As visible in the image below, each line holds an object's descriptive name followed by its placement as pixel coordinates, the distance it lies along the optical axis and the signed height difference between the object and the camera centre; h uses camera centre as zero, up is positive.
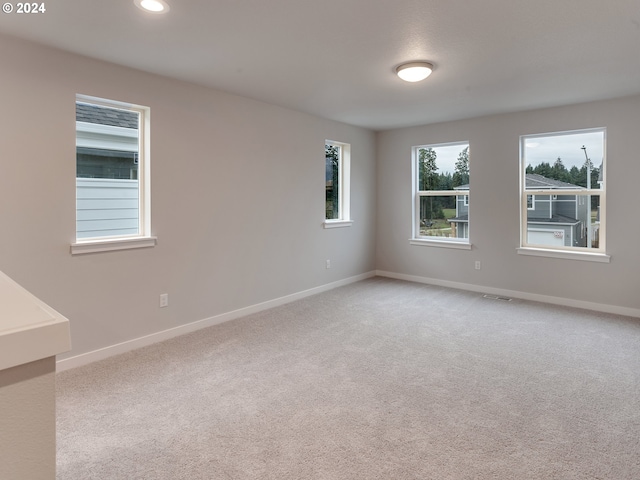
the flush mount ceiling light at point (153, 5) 2.16 +1.31
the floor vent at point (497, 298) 4.82 -0.83
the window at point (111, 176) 3.07 +0.50
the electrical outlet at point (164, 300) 3.51 -0.60
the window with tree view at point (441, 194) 5.47 +0.58
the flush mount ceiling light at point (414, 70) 3.08 +1.33
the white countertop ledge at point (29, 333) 0.65 -0.18
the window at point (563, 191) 4.44 +0.51
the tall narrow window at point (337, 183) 5.49 +0.74
